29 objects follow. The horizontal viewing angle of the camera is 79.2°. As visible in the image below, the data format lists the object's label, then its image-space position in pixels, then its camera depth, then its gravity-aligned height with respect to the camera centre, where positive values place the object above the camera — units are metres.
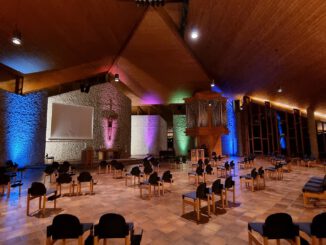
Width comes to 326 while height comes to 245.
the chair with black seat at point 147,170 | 6.68 -0.83
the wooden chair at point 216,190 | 4.22 -0.97
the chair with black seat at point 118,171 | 8.23 -1.22
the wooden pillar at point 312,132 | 13.25 +0.82
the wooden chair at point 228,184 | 4.58 -0.93
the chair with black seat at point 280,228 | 2.29 -0.97
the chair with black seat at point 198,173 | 6.44 -0.90
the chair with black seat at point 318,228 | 2.25 -0.96
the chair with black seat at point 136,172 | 6.53 -0.86
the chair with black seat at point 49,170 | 6.79 -0.80
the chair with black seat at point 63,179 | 5.38 -0.87
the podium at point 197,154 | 12.33 -0.55
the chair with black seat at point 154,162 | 9.29 -0.77
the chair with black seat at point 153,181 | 5.44 -0.96
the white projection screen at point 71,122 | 11.86 +1.58
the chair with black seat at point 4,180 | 5.30 -0.87
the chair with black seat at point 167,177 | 5.77 -0.92
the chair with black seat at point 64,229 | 2.35 -0.98
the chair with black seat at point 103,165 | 9.20 -0.90
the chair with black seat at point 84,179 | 5.68 -0.93
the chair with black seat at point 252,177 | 5.86 -0.96
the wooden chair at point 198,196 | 3.86 -1.02
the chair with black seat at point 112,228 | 2.30 -0.95
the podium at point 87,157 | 11.55 -0.61
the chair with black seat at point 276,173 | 7.59 -1.23
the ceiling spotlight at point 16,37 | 4.47 +2.51
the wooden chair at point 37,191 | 4.15 -0.92
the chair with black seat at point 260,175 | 6.38 -1.00
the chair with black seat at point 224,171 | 7.87 -1.20
